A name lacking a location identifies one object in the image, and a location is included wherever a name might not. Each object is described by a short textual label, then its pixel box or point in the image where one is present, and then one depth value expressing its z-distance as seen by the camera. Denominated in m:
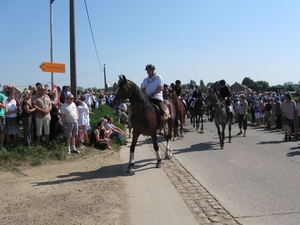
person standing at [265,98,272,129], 19.46
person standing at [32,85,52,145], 10.12
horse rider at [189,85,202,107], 19.75
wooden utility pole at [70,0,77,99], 13.48
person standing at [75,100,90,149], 11.08
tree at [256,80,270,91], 77.96
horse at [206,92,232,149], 12.70
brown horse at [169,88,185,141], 14.10
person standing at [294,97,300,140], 13.82
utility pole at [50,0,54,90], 15.43
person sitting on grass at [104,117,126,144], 12.39
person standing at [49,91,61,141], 11.05
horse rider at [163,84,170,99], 14.45
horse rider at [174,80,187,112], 15.71
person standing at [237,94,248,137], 16.19
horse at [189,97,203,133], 19.05
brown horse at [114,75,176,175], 7.77
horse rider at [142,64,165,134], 8.77
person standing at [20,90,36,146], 9.72
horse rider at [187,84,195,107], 21.85
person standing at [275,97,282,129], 18.38
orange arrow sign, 11.27
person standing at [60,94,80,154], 10.15
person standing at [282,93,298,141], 14.07
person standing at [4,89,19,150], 9.75
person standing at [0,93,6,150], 9.34
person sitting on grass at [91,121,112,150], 11.14
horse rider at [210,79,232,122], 13.79
